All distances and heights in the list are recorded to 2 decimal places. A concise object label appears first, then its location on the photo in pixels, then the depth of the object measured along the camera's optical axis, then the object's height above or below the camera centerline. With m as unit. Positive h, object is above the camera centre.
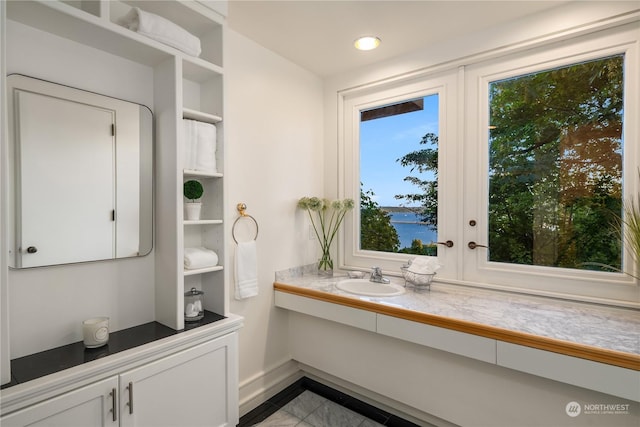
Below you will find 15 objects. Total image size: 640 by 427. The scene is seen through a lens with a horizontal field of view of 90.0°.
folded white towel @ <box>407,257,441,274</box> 2.15 -0.38
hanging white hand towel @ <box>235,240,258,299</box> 2.04 -0.39
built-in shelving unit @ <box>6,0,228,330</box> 1.32 +0.59
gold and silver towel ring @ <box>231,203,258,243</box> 2.07 -0.02
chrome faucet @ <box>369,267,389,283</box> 2.31 -0.48
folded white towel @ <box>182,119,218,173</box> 1.60 +0.33
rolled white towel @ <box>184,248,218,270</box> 1.59 -0.24
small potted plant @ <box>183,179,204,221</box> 1.59 +0.07
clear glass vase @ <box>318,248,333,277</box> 2.63 -0.45
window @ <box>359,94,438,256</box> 2.37 +0.26
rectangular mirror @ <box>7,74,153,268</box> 1.25 +0.16
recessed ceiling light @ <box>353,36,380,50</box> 2.14 +1.15
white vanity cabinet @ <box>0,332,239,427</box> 1.09 -0.74
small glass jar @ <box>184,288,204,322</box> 1.62 -0.49
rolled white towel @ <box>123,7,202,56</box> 1.38 +0.82
